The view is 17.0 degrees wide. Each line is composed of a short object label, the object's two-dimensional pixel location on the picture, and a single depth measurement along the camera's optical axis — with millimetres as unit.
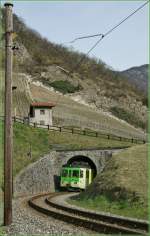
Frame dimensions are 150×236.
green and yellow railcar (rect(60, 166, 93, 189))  48969
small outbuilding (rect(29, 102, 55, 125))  70938
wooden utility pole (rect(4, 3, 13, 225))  19516
